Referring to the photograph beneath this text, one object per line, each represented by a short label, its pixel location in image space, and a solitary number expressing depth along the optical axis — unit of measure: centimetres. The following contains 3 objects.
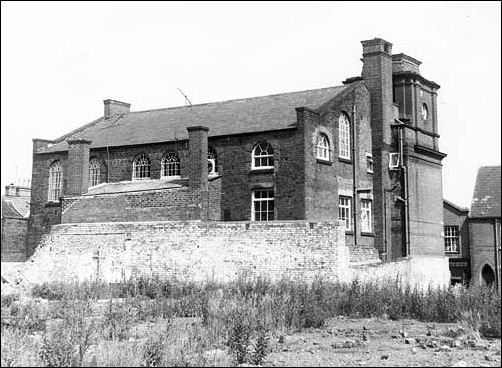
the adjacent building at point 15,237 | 3494
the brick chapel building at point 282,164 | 2694
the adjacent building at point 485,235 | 3769
